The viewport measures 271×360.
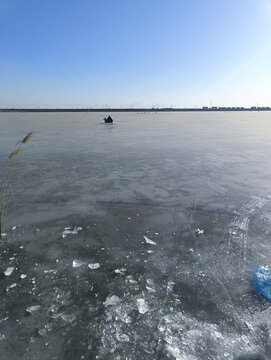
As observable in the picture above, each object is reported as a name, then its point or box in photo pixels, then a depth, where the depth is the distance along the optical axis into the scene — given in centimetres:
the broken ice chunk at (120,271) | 311
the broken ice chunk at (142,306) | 250
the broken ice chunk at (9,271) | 303
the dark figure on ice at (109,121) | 3869
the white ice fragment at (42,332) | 221
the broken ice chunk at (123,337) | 217
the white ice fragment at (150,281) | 290
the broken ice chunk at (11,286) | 278
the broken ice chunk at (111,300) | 259
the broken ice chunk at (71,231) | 406
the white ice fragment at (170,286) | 280
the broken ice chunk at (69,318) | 236
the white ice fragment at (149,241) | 383
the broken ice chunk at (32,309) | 246
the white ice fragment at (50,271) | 306
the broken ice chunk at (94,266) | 318
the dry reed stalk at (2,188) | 345
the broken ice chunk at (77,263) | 323
